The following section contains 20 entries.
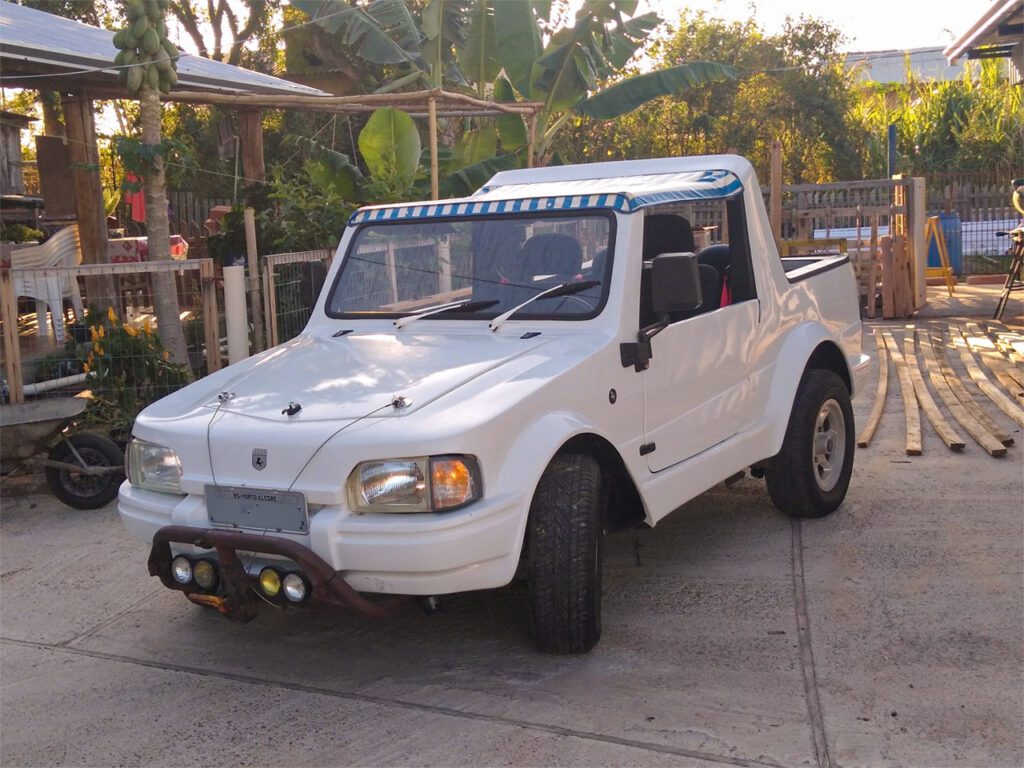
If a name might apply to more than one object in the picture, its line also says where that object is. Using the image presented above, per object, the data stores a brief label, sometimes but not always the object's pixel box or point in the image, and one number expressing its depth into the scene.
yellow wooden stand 15.96
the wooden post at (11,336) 7.30
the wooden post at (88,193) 10.93
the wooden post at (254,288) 8.48
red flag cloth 15.67
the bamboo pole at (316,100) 9.15
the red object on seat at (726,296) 5.76
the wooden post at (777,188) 12.52
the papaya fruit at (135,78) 8.30
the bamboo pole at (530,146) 11.18
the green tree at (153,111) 8.35
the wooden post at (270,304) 8.27
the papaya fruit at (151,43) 8.41
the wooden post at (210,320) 7.80
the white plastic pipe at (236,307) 7.50
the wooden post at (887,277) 14.12
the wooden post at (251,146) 12.59
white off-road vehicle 3.85
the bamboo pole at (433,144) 9.23
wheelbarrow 6.80
